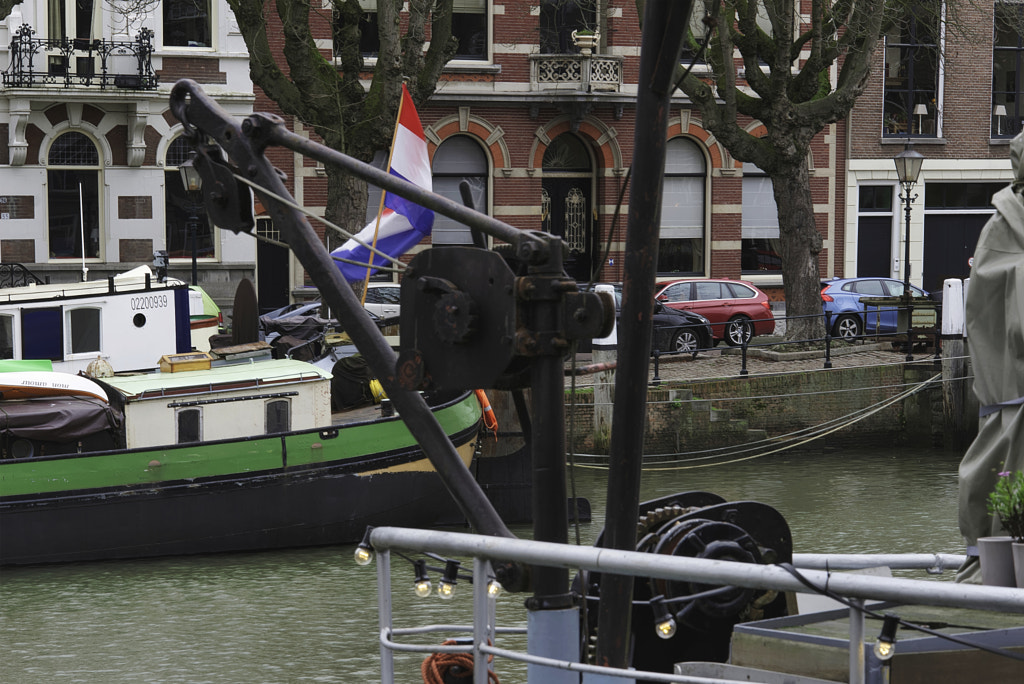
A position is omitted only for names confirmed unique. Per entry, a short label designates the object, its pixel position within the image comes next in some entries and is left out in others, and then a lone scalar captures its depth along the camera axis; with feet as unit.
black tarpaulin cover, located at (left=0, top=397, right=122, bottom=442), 90.64
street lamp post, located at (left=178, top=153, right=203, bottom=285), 138.45
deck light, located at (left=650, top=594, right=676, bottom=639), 22.88
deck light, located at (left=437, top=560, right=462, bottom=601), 24.32
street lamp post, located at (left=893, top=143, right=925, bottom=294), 149.33
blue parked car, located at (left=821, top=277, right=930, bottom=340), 164.67
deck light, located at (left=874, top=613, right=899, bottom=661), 18.85
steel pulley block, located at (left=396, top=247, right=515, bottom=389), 24.20
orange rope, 28.35
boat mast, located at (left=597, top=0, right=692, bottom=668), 23.01
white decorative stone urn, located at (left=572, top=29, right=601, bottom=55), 188.94
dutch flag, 55.83
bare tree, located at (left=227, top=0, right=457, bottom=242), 129.52
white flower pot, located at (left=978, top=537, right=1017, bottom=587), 24.31
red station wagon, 166.90
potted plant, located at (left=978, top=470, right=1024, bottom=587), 23.93
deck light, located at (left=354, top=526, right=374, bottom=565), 25.20
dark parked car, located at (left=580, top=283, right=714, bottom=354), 146.80
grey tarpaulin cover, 26.80
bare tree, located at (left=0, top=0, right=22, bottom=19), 118.36
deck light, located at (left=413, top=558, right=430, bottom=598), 25.00
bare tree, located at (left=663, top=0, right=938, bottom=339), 140.49
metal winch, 24.39
